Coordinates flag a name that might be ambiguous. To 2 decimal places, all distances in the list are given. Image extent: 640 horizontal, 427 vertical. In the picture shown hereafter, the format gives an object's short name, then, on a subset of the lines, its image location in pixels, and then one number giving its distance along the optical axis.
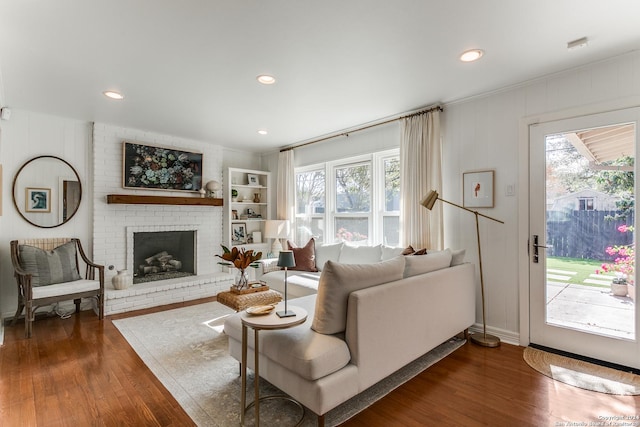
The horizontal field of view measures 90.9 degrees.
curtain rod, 3.57
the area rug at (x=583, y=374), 2.26
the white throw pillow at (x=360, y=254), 3.90
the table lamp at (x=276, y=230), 5.39
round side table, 1.72
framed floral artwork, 4.55
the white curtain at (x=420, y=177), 3.53
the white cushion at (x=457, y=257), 3.07
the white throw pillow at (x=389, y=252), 3.70
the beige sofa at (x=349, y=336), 1.77
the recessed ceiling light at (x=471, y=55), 2.40
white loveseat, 3.79
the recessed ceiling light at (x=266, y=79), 2.83
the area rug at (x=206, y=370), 1.97
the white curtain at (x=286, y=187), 5.58
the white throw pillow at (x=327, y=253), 4.36
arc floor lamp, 3.00
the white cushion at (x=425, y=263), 2.54
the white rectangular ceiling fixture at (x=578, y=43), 2.25
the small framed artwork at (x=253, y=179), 5.98
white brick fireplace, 4.29
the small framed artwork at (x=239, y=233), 5.73
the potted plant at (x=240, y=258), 3.10
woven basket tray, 3.19
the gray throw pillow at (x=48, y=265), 3.55
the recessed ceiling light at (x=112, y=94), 3.17
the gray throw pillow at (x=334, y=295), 1.94
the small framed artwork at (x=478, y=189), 3.22
